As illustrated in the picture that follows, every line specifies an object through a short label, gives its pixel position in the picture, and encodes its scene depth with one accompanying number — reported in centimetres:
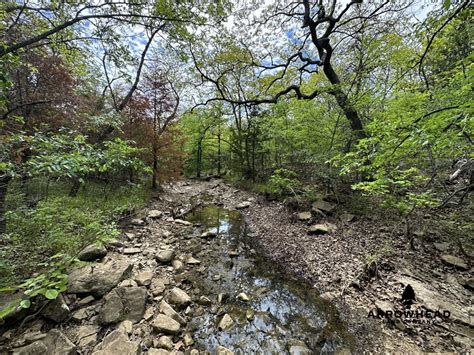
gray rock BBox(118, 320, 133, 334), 257
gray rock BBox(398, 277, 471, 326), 262
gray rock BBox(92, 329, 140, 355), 218
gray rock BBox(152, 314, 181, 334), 265
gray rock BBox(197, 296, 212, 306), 327
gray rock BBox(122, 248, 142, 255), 442
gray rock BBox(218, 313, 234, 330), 283
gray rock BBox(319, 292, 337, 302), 333
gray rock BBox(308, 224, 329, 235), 518
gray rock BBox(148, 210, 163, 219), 688
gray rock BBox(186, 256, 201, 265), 443
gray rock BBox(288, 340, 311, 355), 248
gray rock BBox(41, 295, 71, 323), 253
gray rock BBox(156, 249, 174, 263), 433
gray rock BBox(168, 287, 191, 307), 320
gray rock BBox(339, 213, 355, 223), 549
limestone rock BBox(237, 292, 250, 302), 339
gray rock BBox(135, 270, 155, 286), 352
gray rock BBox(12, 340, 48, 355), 199
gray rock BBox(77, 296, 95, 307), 286
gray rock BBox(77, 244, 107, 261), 373
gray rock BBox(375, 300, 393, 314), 289
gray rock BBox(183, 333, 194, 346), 254
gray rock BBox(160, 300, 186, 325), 287
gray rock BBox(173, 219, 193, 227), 673
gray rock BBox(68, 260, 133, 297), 303
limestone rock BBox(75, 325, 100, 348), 235
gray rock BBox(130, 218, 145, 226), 597
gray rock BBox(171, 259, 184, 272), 419
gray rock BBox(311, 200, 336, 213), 606
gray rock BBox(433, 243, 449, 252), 386
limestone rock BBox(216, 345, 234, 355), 241
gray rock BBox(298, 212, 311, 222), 597
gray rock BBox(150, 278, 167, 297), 338
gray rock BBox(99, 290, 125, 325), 266
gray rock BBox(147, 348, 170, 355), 232
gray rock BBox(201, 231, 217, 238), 585
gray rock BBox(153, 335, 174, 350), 245
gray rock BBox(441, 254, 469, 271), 338
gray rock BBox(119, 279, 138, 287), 333
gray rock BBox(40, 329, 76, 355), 210
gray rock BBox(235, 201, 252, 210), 872
